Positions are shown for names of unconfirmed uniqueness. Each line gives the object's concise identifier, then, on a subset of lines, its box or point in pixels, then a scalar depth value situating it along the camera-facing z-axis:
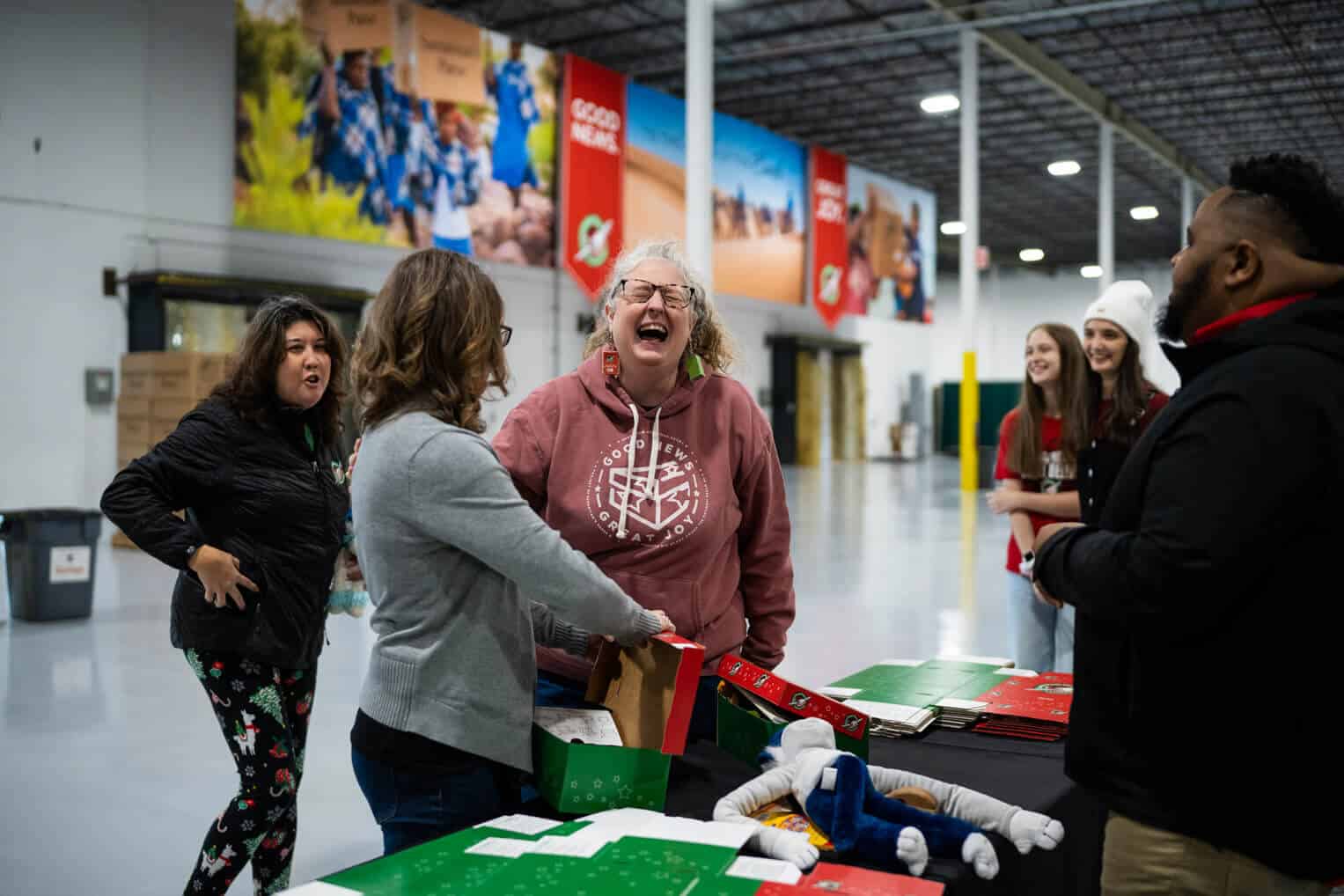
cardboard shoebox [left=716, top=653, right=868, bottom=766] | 1.94
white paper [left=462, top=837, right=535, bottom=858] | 1.52
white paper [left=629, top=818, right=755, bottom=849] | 1.55
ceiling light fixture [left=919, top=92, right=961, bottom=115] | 14.77
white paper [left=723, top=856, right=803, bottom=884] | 1.46
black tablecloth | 1.80
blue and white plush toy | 1.56
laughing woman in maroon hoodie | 2.13
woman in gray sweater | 1.65
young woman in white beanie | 3.27
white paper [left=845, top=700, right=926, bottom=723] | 2.28
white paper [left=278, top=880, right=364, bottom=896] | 1.39
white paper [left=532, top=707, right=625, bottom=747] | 1.81
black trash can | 6.46
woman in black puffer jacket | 2.35
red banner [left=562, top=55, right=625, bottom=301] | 13.82
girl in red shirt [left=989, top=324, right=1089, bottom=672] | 3.45
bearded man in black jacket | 1.26
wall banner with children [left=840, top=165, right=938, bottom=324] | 19.95
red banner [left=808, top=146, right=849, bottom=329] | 18.83
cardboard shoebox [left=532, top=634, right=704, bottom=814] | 1.70
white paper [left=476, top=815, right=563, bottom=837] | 1.61
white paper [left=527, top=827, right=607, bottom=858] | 1.51
